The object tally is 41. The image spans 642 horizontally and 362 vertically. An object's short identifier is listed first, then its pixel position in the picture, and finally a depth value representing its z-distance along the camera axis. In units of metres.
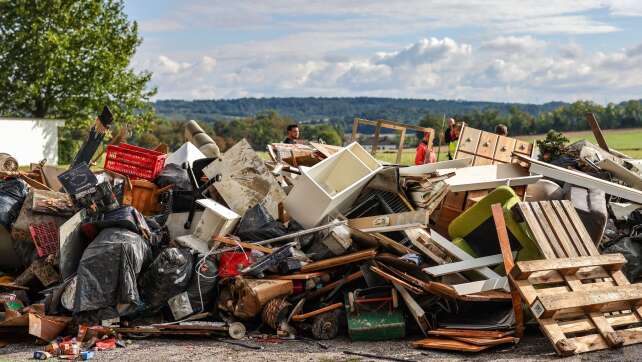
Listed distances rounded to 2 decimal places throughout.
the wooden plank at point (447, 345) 6.05
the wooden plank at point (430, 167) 8.37
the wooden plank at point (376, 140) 11.88
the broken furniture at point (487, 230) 6.84
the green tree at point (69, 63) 34.94
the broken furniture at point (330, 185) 7.57
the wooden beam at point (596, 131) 10.88
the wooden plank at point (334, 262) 7.02
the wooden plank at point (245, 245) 7.23
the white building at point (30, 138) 35.34
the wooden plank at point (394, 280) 6.62
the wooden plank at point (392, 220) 7.36
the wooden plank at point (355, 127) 11.80
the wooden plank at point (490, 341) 6.06
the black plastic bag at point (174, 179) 8.61
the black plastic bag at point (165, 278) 6.95
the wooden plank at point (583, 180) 8.16
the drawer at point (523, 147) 10.50
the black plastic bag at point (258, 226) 7.56
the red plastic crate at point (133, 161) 8.66
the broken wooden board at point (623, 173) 9.06
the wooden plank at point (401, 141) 11.41
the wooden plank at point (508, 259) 6.20
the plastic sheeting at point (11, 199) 8.00
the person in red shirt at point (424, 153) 11.19
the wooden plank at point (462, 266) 6.70
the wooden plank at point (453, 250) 6.75
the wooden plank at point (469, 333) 6.22
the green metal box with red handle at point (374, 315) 6.54
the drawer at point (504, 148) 10.38
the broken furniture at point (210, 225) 7.45
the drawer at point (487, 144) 10.45
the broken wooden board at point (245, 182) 8.13
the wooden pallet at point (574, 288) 5.96
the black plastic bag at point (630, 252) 7.26
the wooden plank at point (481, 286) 6.38
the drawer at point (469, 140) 10.51
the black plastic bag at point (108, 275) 6.71
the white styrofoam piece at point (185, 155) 9.30
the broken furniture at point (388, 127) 11.39
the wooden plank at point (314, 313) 6.70
